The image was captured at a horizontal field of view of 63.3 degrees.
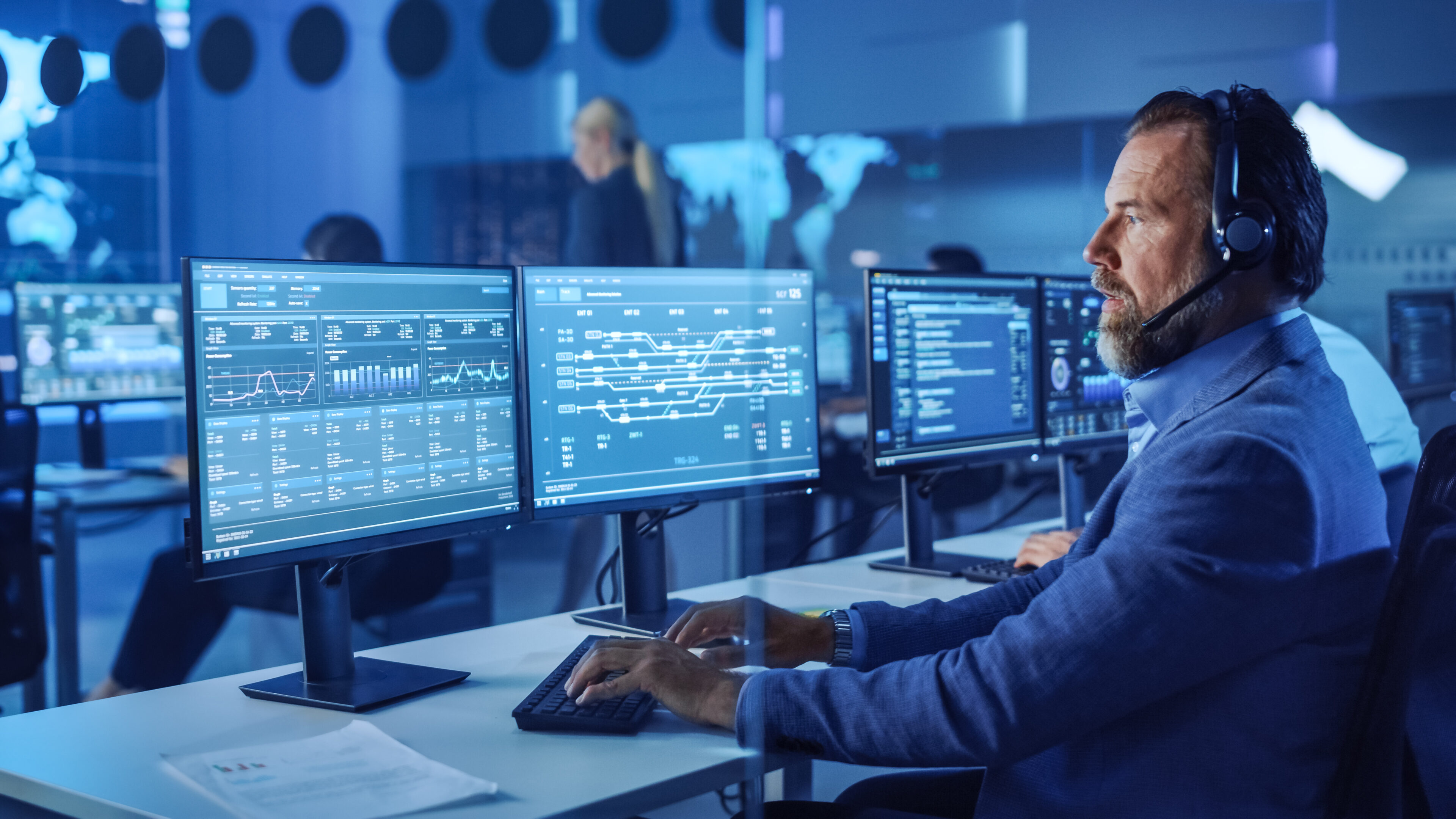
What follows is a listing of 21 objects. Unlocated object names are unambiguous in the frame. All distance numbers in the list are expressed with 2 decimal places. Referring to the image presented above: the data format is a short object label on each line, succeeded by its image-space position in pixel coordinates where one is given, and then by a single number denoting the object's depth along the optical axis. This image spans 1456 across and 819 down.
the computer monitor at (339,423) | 1.26
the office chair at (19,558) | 2.46
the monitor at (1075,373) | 2.31
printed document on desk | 1.01
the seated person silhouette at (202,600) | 2.64
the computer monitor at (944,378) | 2.00
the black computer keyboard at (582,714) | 1.22
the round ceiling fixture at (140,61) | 5.61
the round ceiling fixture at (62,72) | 3.81
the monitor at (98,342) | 3.67
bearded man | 1.00
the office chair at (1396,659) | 1.00
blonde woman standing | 3.75
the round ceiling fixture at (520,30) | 5.84
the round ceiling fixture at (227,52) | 5.92
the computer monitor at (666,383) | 1.62
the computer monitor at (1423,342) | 4.27
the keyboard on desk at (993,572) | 1.97
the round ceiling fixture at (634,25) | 5.29
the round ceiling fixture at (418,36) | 6.05
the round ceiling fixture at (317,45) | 5.95
